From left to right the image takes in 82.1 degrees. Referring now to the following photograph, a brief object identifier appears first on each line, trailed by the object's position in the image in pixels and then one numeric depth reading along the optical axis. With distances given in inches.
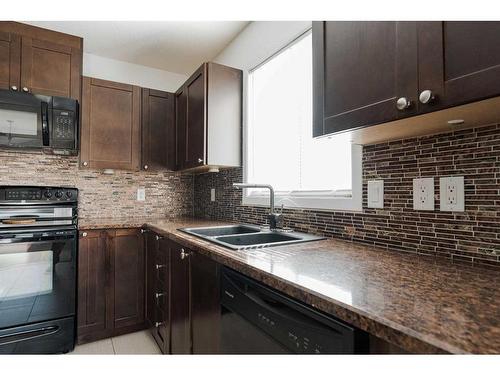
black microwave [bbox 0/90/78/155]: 82.4
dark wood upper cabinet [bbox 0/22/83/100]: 85.4
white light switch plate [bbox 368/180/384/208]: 51.7
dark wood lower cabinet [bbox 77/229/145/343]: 86.1
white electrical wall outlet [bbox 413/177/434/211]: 44.3
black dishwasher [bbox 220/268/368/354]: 26.5
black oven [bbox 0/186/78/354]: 76.6
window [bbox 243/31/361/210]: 62.6
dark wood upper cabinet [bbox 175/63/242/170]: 87.9
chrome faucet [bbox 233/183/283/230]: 70.7
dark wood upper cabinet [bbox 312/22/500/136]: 28.6
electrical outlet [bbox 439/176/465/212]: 40.8
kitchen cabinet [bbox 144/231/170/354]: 75.7
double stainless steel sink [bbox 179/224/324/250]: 57.0
